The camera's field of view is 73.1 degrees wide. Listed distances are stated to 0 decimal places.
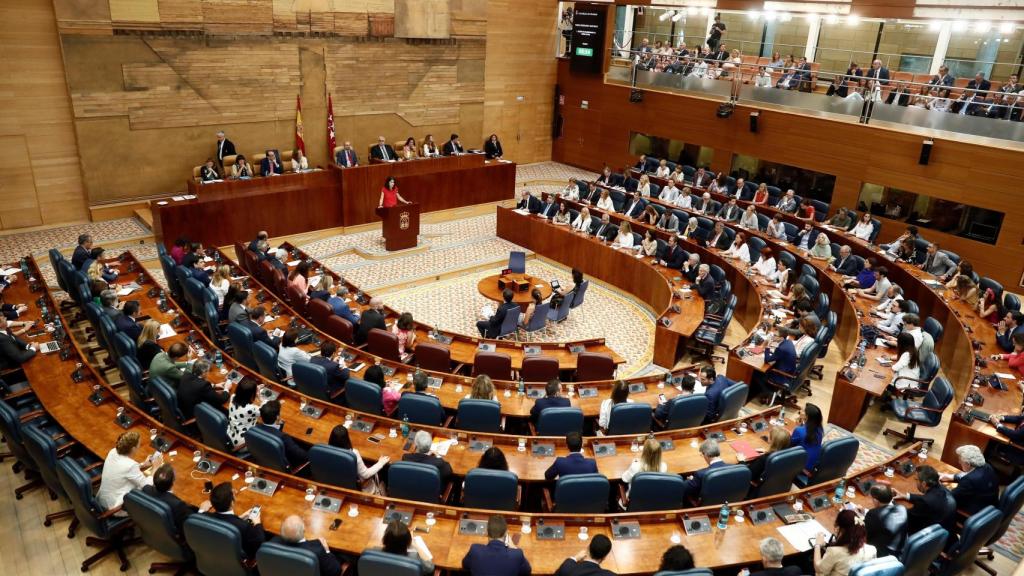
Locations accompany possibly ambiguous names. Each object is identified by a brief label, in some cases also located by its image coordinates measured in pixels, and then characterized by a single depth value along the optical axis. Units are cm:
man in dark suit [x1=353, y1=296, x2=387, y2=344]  980
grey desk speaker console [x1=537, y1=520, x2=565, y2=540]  592
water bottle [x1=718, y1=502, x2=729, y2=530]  618
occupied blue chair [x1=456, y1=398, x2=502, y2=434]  758
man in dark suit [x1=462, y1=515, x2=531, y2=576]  526
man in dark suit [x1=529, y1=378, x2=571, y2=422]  789
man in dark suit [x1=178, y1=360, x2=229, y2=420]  756
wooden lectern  1550
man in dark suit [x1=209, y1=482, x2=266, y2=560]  558
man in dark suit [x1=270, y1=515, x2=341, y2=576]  531
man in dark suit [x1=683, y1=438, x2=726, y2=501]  670
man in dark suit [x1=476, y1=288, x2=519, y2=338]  1122
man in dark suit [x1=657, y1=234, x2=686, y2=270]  1340
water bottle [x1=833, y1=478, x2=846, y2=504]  662
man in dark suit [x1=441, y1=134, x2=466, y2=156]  1971
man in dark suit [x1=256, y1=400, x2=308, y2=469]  683
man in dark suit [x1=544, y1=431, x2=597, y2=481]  663
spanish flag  1777
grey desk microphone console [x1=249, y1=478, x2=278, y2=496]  629
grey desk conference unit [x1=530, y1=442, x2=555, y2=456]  719
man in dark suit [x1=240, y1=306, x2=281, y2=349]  918
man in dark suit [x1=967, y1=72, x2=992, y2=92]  1592
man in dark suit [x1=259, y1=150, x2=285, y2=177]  1614
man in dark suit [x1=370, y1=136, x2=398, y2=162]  1820
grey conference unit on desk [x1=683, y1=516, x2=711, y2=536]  610
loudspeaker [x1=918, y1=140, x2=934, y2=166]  1503
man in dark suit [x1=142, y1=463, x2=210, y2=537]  577
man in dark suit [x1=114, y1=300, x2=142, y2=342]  907
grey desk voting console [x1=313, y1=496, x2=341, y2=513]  612
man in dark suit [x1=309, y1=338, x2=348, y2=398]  846
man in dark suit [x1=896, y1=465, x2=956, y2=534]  625
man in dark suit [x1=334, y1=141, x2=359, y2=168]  1758
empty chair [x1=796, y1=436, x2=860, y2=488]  735
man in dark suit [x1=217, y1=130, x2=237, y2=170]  1648
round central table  1255
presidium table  1475
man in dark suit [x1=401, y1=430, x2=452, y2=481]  666
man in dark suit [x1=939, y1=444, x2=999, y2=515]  654
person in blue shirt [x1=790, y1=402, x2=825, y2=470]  731
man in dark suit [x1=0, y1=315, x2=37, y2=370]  830
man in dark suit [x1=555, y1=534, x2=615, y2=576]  511
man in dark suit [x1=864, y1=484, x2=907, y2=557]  599
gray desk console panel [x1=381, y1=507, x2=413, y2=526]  602
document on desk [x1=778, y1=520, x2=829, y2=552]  600
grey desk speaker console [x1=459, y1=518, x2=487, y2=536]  592
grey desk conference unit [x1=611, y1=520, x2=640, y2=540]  598
